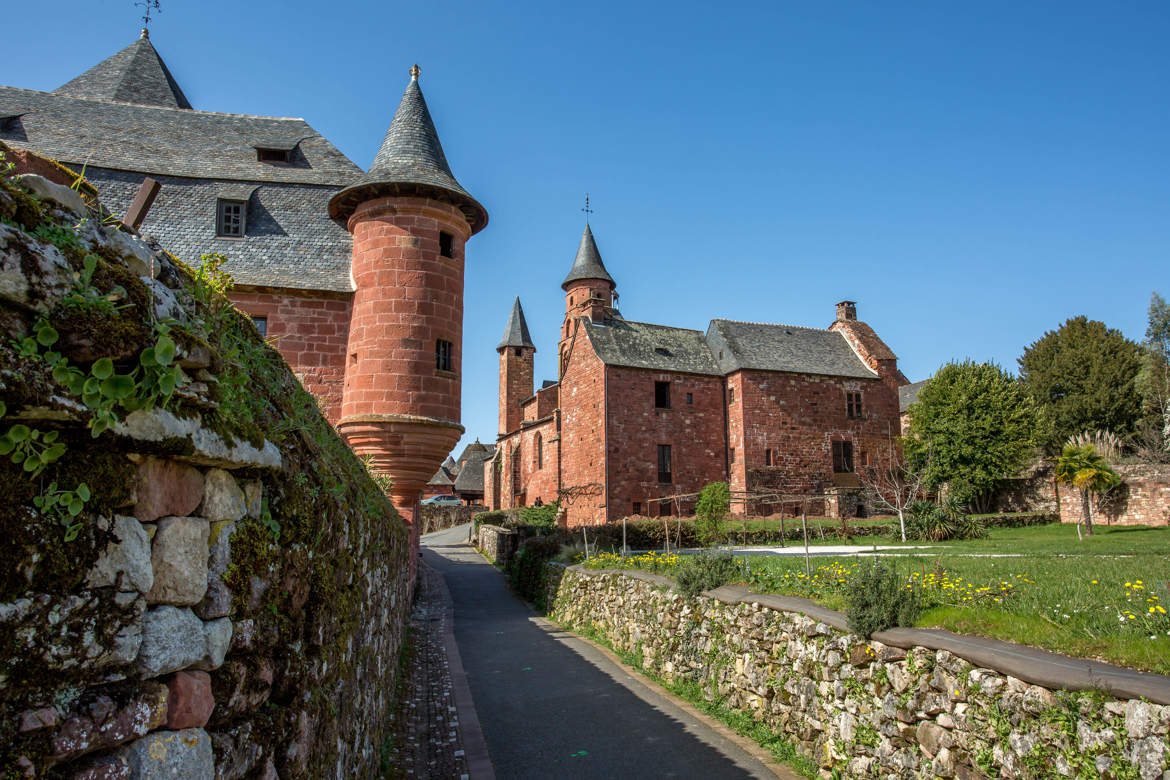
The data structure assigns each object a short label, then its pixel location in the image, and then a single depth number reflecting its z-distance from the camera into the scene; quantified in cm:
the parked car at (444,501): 6066
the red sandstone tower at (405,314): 1438
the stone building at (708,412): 3547
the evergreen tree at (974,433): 3662
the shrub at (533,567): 2056
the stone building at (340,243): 1457
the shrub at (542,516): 3641
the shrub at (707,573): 1066
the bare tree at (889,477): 3619
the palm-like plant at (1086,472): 2716
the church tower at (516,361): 5719
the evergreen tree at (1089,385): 4531
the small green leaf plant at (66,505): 187
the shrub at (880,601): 684
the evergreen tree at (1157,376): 4150
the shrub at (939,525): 2491
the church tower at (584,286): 4672
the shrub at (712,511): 2595
